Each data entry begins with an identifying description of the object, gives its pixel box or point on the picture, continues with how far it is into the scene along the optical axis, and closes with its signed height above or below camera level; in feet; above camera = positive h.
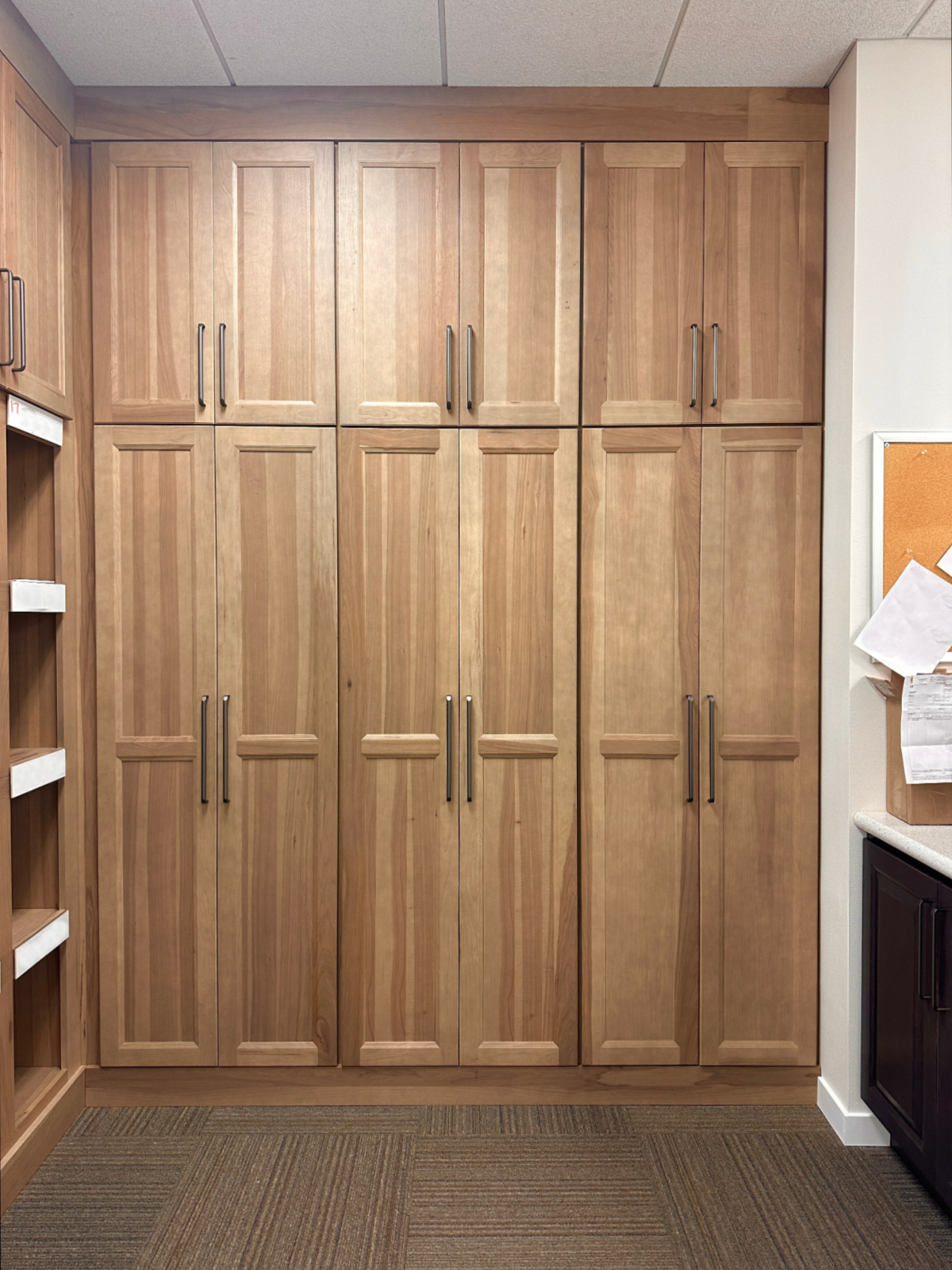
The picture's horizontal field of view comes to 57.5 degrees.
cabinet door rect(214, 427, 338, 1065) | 8.07 -1.28
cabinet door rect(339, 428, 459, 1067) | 8.07 -1.28
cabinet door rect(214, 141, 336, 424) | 7.98 +3.12
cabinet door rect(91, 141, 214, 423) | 7.98 +3.12
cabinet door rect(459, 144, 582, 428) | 8.00 +3.12
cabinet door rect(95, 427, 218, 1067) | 8.07 -1.22
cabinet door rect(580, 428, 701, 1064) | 8.11 -1.25
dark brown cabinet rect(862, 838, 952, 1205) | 6.37 -3.06
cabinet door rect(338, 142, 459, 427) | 7.99 +3.12
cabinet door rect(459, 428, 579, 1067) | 8.09 -1.31
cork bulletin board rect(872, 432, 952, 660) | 7.52 +1.16
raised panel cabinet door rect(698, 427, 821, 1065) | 8.11 -1.14
